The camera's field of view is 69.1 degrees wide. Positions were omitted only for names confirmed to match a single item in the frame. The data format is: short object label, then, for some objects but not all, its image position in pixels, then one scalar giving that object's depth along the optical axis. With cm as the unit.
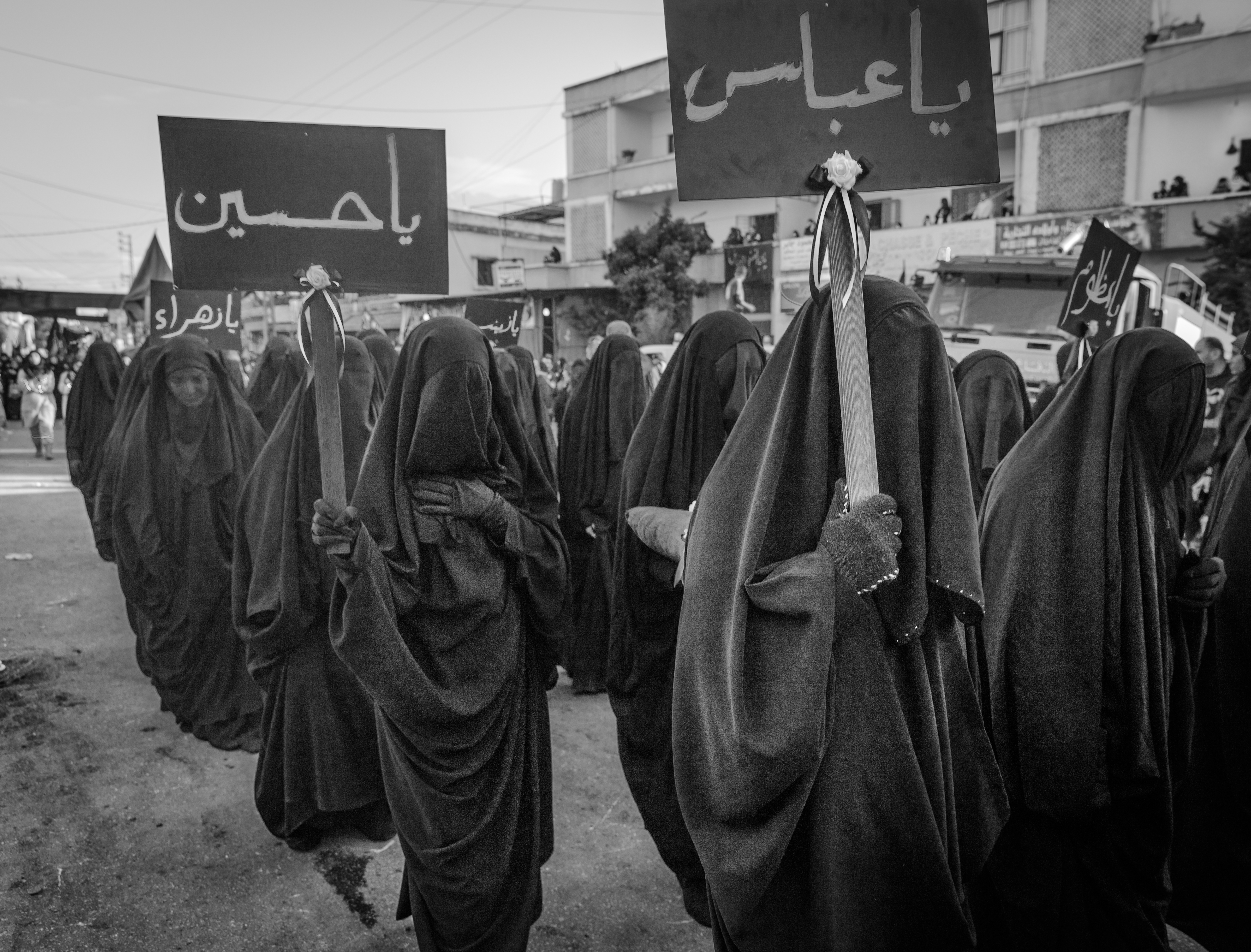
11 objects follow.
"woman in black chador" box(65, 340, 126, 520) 690
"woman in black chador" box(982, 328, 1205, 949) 211
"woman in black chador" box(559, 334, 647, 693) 490
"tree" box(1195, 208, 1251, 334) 1289
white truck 947
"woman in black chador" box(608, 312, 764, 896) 277
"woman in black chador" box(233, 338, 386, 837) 311
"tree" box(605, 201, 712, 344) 2223
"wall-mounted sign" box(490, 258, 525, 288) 2173
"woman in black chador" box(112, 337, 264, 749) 430
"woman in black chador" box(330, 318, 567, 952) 245
